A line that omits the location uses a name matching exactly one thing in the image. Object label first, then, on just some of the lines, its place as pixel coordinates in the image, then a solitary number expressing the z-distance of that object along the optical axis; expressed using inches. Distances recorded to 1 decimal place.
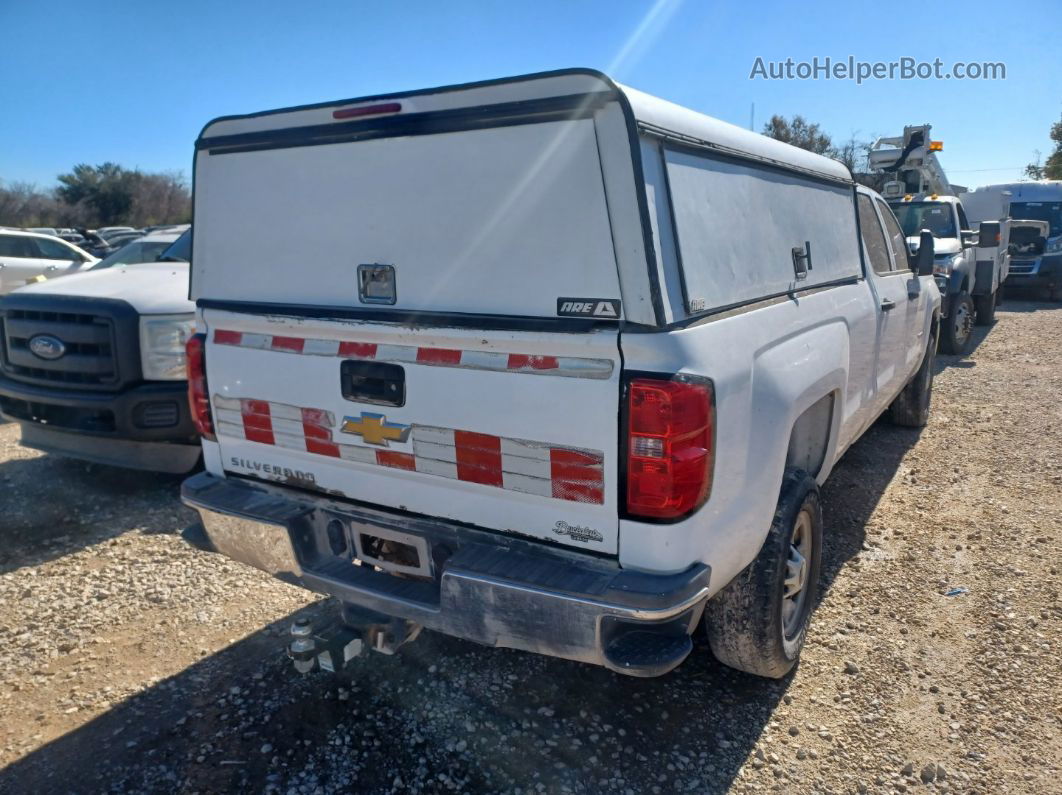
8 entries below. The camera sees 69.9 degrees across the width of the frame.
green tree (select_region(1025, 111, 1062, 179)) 1531.9
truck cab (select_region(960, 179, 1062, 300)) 641.0
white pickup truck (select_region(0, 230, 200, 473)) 186.9
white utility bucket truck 389.4
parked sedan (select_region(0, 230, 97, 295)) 492.4
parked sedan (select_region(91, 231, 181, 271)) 262.8
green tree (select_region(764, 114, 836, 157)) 1250.0
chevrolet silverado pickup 86.5
